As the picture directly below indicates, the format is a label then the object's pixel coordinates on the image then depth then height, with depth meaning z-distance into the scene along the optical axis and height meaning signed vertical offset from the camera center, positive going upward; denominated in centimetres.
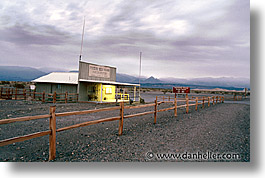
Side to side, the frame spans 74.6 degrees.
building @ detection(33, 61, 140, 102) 1712 +51
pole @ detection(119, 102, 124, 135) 536 -92
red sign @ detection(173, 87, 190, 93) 1695 +7
